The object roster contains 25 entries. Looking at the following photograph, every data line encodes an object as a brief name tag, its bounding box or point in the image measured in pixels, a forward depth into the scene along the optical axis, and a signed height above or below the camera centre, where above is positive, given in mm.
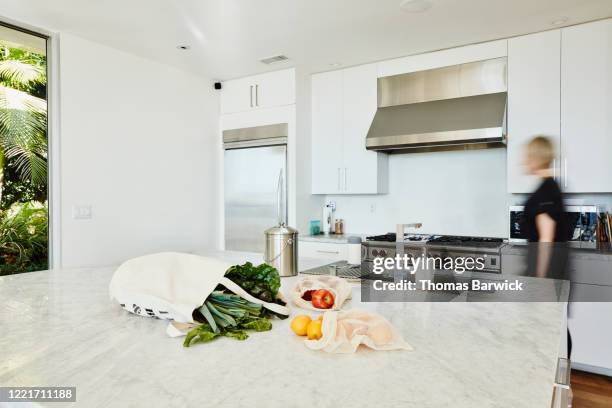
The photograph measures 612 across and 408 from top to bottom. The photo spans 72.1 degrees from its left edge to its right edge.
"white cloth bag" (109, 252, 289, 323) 1198 -269
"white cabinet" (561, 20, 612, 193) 2900 +643
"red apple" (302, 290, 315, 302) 1448 -339
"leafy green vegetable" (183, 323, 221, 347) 1047 -353
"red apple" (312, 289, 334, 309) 1374 -336
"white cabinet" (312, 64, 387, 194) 3879 +613
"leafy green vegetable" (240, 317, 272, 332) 1161 -355
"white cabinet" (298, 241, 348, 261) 3744 -479
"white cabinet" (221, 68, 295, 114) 4004 +1049
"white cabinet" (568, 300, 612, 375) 2734 -899
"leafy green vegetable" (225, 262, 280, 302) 1334 -266
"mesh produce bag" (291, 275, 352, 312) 1399 -324
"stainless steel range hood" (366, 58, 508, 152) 3230 +739
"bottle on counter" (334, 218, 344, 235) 4294 -305
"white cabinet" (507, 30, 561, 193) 3064 +765
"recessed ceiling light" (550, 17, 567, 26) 2883 +1228
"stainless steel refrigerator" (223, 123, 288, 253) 4051 +159
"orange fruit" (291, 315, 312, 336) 1093 -334
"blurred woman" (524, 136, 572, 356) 2615 -136
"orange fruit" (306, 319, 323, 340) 1050 -335
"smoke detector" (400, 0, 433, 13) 2623 +1219
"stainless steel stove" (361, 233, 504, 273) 3100 -379
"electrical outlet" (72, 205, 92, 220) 3184 -120
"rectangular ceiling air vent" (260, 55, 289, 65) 3659 +1221
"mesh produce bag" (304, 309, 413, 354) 1002 -337
